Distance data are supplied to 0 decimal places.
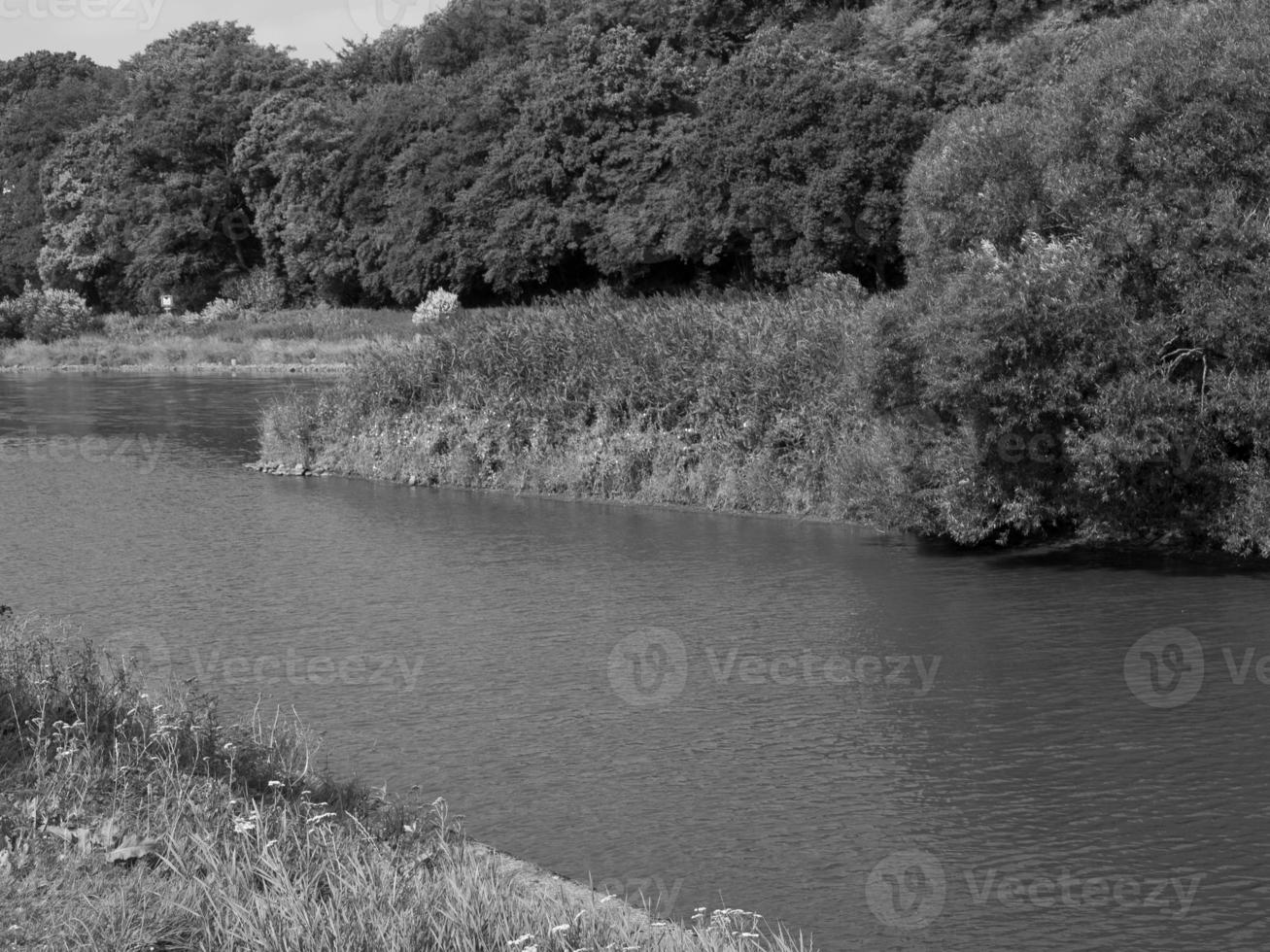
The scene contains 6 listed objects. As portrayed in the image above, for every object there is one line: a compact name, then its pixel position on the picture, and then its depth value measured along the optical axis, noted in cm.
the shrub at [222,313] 8431
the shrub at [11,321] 7969
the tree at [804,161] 5347
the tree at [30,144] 10038
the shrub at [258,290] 8588
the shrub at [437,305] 6575
